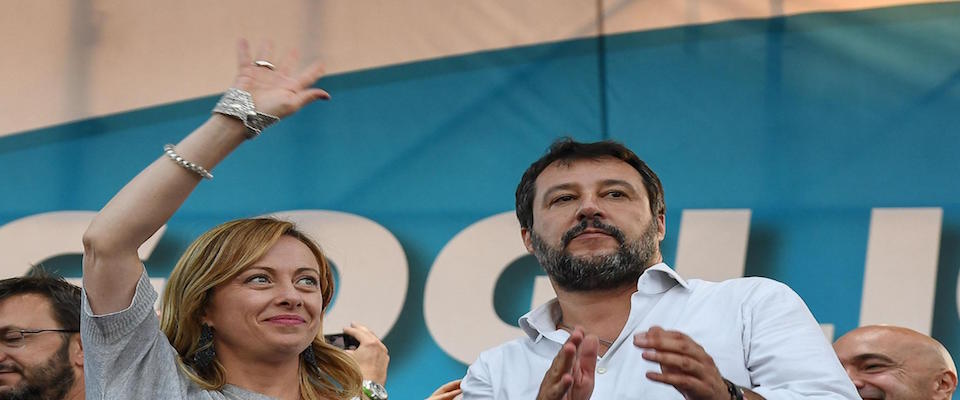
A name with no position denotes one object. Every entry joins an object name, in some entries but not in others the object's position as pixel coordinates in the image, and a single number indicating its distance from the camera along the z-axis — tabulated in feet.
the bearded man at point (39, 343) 13.52
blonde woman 12.09
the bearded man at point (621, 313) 12.21
